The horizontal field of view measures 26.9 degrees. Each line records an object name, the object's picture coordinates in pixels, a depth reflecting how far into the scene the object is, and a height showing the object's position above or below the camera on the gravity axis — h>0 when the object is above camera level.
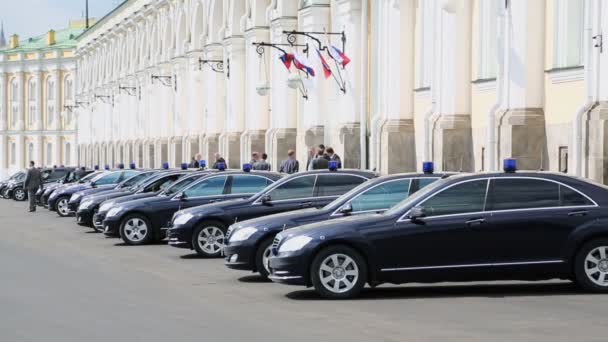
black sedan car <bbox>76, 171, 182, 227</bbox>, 27.59 -0.93
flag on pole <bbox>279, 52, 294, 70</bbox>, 38.97 +2.77
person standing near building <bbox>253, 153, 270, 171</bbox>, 32.66 -0.44
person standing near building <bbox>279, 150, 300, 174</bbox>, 31.25 -0.39
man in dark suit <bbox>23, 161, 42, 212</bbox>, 44.28 -1.25
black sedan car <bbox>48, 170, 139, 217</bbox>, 35.97 -1.13
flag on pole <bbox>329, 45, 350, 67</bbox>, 36.91 +2.76
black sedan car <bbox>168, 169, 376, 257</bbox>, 19.38 -0.88
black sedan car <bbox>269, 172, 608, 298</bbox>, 13.99 -1.00
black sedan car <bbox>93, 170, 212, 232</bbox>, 24.62 -0.91
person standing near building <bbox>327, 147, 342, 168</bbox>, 29.96 -0.14
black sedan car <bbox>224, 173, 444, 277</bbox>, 15.95 -0.85
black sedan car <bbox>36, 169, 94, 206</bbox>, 46.87 -1.27
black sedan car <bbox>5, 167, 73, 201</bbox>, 54.41 -1.55
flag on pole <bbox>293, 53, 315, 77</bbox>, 39.47 +2.67
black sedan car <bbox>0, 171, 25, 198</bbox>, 63.15 -1.64
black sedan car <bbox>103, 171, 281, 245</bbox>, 22.94 -1.02
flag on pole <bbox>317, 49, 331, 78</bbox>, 37.96 +2.44
